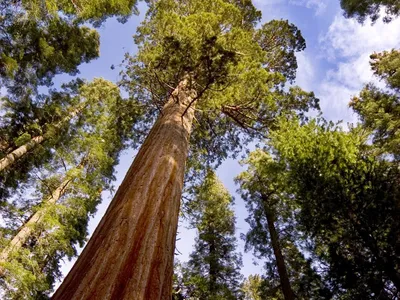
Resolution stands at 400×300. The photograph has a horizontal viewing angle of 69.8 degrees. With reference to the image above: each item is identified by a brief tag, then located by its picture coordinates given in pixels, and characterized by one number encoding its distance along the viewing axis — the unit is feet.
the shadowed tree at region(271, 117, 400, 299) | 19.81
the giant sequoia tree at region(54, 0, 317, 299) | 6.16
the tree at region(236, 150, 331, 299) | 36.55
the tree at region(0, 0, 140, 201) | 24.59
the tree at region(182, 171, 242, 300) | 38.34
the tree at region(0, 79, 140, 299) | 25.71
